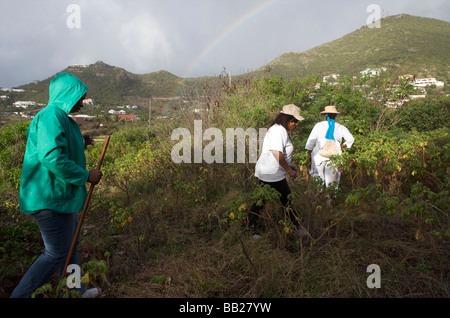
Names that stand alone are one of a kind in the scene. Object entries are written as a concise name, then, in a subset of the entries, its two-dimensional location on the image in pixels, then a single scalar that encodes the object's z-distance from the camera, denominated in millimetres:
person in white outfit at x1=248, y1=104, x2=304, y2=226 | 2777
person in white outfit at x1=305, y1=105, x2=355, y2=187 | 3580
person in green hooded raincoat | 1663
